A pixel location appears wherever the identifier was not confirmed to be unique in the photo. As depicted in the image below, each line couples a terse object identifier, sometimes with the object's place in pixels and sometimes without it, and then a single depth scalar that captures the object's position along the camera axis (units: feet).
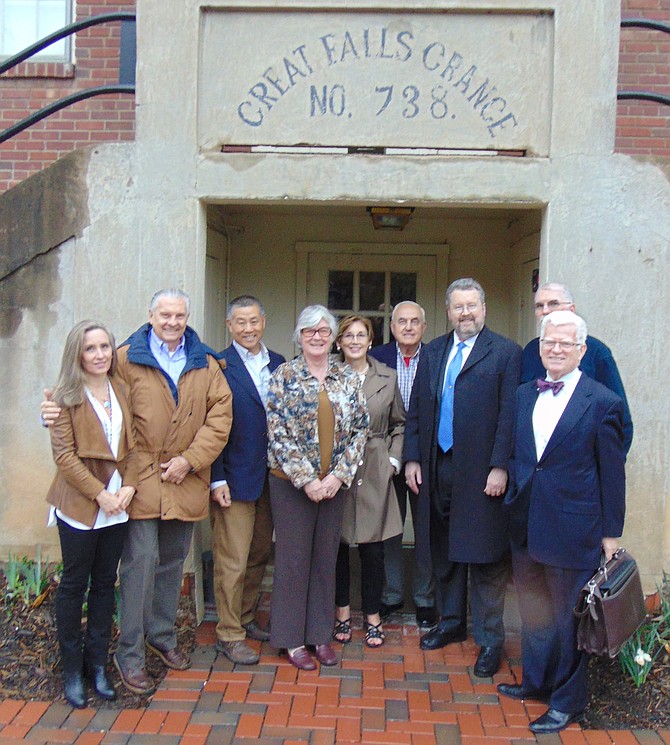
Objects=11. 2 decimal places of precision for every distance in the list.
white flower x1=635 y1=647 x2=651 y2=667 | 12.37
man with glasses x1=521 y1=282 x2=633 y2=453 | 12.75
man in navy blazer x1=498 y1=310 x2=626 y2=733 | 11.46
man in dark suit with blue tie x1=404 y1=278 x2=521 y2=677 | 13.44
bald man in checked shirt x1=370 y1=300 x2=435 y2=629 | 14.99
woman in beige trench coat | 14.12
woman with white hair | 12.98
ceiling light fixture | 16.47
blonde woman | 11.56
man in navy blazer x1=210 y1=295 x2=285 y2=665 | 13.67
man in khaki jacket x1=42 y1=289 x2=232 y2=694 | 12.47
